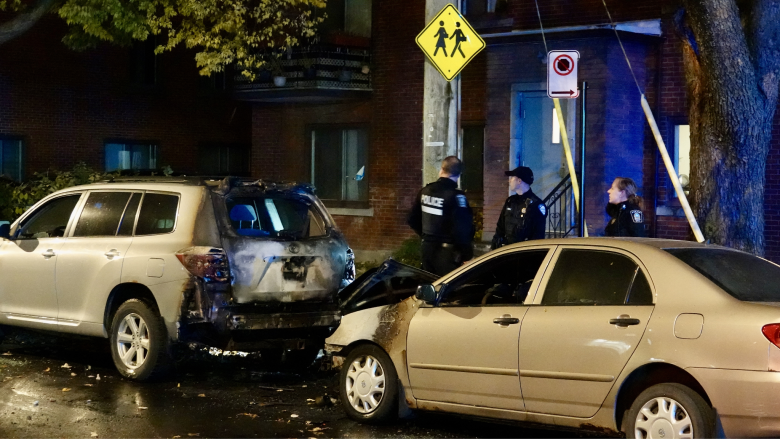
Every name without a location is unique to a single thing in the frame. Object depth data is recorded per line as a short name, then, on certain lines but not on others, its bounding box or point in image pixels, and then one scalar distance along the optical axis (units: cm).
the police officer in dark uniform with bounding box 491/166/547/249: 974
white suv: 877
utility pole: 1048
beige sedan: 580
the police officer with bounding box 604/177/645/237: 959
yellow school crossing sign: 1020
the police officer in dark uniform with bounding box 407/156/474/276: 979
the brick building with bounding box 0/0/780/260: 1482
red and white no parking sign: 939
